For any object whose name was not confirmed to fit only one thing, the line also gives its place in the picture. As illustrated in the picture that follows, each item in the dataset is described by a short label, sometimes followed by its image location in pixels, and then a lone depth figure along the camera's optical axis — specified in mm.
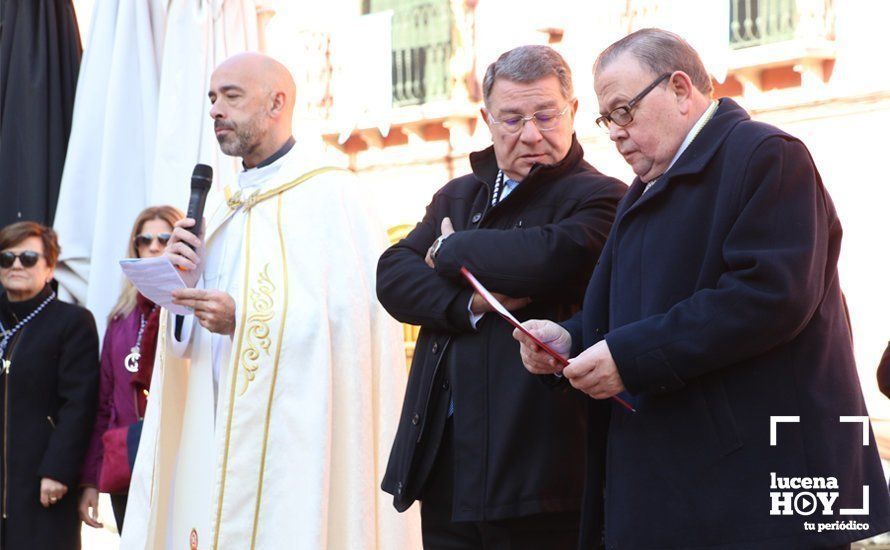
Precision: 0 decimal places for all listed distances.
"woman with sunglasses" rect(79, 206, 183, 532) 6223
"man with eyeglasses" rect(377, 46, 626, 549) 4004
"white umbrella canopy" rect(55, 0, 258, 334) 7059
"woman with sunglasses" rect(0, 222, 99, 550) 6371
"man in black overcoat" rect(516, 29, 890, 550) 3250
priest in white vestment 5035
